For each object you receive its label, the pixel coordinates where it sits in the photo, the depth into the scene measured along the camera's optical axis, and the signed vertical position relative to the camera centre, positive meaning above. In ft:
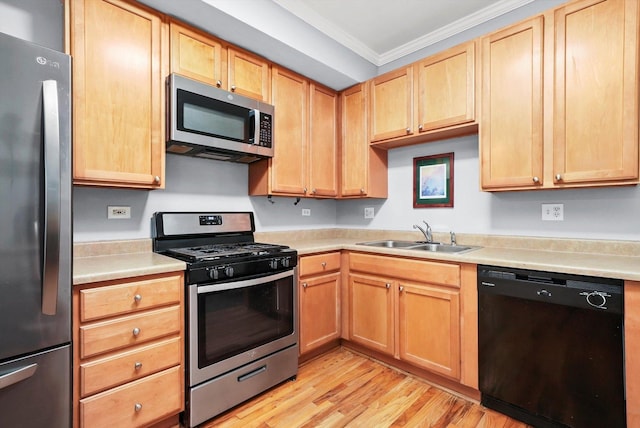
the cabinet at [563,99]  5.57 +2.21
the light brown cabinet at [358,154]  9.41 +1.81
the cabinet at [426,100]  7.33 +2.88
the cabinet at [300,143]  8.30 +2.00
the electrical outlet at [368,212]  10.50 +0.07
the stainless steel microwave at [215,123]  6.37 +2.00
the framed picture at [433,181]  8.76 +0.94
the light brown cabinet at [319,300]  7.68 -2.16
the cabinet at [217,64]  6.47 +3.34
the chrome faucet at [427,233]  8.86 -0.53
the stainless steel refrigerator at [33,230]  3.66 -0.19
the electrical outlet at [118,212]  6.52 +0.05
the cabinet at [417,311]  6.40 -2.21
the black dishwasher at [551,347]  4.82 -2.23
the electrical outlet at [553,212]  6.97 +0.04
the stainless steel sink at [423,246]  8.15 -0.86
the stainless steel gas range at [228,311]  5.61 -1.91
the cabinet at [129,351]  4.53 -2.12
